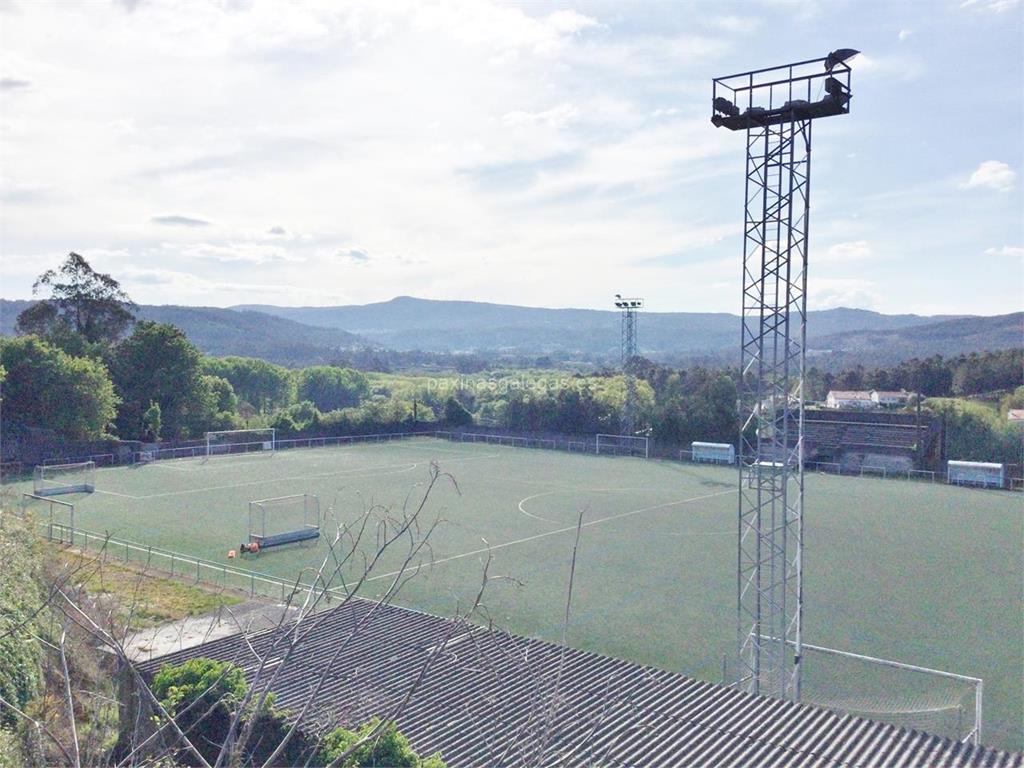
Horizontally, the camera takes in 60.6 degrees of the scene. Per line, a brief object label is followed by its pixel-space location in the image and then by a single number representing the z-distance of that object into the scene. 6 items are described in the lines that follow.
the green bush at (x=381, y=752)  9.04
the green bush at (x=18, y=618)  11.43
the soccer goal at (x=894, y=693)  12.89
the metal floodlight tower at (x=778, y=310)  13.52
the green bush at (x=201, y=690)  10.86
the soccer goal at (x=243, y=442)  47.37
